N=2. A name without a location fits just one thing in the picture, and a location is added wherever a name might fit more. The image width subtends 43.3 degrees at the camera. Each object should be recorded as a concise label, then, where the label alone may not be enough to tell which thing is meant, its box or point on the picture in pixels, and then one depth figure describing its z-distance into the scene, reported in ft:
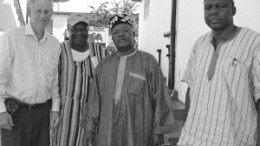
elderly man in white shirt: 8.30
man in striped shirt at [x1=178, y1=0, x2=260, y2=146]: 5.87
